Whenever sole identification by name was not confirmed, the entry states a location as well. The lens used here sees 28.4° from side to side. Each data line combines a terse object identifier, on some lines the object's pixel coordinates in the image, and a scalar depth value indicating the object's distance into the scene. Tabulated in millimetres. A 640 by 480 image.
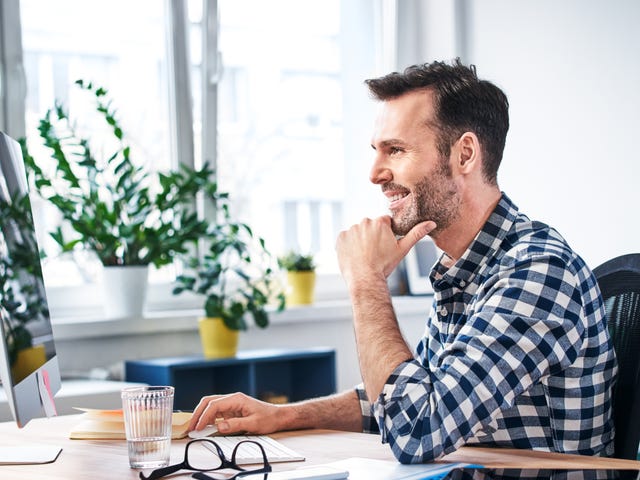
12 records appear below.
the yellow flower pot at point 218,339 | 3541
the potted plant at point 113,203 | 3450
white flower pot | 3567
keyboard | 1850
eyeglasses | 1749
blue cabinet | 3420
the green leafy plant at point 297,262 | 4049
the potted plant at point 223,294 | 3545
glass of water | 1821
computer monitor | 1712
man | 1828
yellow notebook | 2080
